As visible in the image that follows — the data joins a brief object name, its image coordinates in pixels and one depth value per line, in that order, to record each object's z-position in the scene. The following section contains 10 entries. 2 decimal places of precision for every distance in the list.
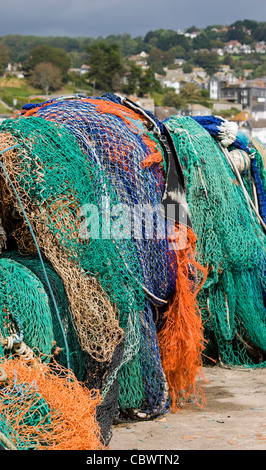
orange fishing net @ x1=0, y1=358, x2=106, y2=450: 3.71
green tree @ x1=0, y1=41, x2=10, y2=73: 115.60
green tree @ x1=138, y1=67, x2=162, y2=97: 106.25
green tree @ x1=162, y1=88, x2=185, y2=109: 109.00
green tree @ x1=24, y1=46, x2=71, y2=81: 113.34
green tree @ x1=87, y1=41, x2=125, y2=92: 104.62
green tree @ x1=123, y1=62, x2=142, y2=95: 104.06
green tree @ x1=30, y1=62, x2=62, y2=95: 101.69
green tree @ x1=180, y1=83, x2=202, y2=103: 129.50
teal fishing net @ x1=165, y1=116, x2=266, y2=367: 6.02
